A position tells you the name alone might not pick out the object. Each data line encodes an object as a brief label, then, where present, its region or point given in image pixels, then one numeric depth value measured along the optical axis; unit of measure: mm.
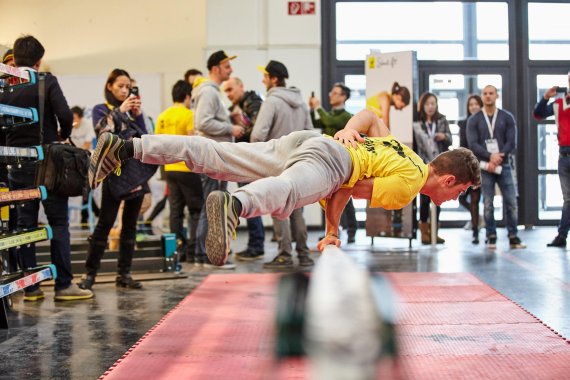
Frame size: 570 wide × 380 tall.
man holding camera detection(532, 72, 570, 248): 8328
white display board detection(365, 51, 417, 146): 8391
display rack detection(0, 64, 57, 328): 4123
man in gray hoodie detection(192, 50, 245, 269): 6566
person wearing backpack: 4949
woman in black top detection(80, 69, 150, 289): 5359
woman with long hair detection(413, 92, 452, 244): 8758
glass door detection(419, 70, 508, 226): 11398
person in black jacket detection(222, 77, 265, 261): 7671
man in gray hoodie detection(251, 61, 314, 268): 6867
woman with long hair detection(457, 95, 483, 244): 9023
